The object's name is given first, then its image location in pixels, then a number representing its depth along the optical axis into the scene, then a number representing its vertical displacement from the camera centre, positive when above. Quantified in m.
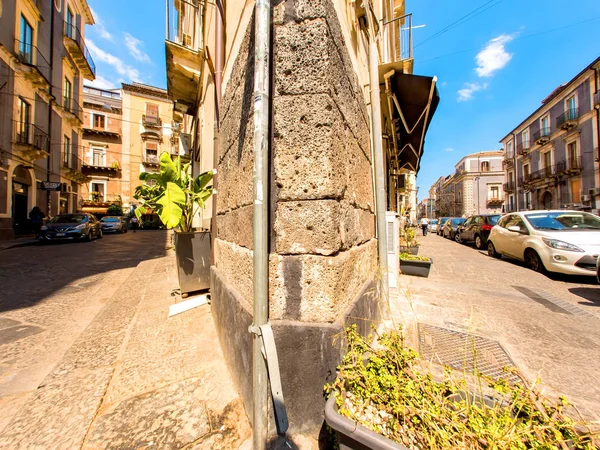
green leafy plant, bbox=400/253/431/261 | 5.20 -0.62
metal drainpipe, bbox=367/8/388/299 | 2.84 +0.60
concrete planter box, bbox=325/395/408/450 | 1.00 -0.87
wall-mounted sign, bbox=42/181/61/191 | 14.20 +2.60
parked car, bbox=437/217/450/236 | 18.62 +0.18
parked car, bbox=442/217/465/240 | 14.31 +0.08
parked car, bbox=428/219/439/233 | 25.36 +0.05
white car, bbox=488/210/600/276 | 4.72 -0.27
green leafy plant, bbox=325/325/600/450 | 0.97 -0.82
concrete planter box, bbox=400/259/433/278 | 5.06 -0.81
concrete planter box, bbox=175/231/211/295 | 3.71 -0.45
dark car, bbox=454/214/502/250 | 9.50 -0.03
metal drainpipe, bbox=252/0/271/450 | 1.36 +0.23
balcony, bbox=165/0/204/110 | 5.95 +4.26
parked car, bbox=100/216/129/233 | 17.16 +0.43
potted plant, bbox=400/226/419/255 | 6.17 -0.36
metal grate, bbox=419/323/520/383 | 2.05 -1.14
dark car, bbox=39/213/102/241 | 10.59 +0.11
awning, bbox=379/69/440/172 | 4.22 +2.45
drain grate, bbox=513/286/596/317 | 3.30 -1.10
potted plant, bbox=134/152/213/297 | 3.53 +0.32
